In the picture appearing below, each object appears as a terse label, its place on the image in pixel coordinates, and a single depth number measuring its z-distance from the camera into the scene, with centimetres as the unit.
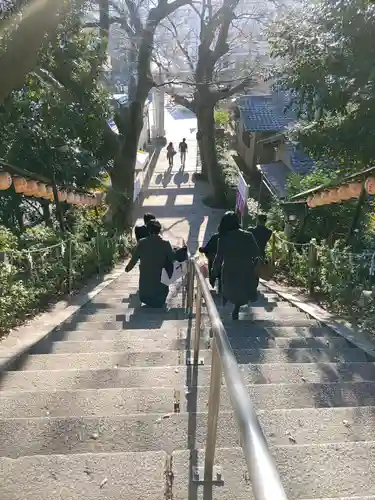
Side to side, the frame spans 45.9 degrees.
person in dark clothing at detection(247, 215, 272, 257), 607
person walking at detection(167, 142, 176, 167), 2355
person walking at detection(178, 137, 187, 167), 2397
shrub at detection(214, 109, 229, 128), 2963
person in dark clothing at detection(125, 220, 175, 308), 526
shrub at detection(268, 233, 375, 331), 474
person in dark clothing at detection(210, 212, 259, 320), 455
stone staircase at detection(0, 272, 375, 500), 189
